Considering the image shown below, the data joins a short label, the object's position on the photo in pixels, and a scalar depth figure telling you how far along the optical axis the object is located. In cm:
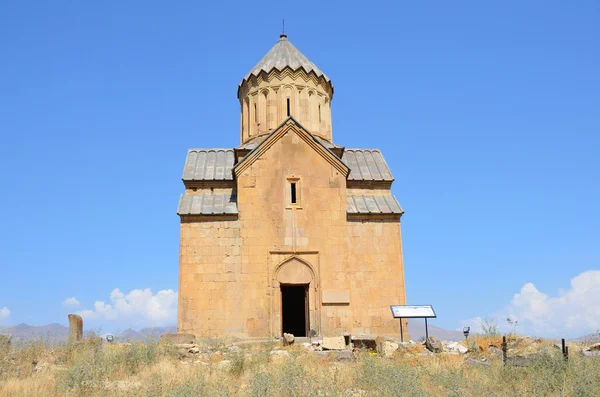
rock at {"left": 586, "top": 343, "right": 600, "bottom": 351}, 1048
